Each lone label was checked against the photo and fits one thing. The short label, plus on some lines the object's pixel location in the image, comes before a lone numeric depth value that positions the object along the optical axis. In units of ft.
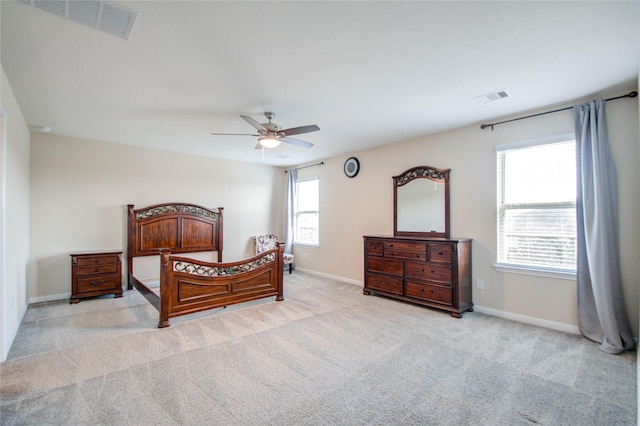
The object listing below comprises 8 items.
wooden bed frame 11.25
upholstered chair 20.76
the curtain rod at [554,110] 9.29
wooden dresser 12.17
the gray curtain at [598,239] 9.23
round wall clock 18.17
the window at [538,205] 10.68
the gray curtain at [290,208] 22.44
